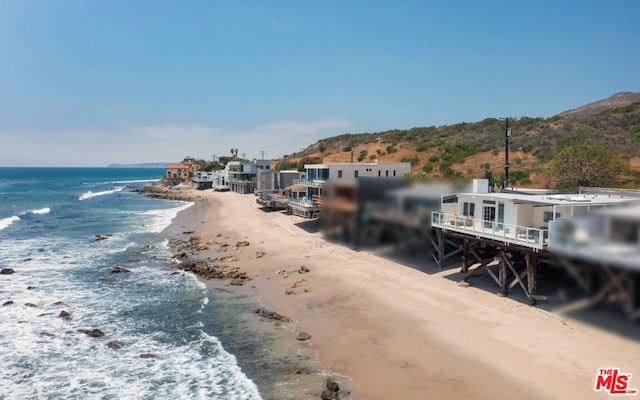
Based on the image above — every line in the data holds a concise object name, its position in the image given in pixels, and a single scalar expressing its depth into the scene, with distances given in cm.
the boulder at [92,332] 2098
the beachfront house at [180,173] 13212
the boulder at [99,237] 4492
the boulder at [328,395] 1497
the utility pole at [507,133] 3239
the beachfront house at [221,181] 9844
